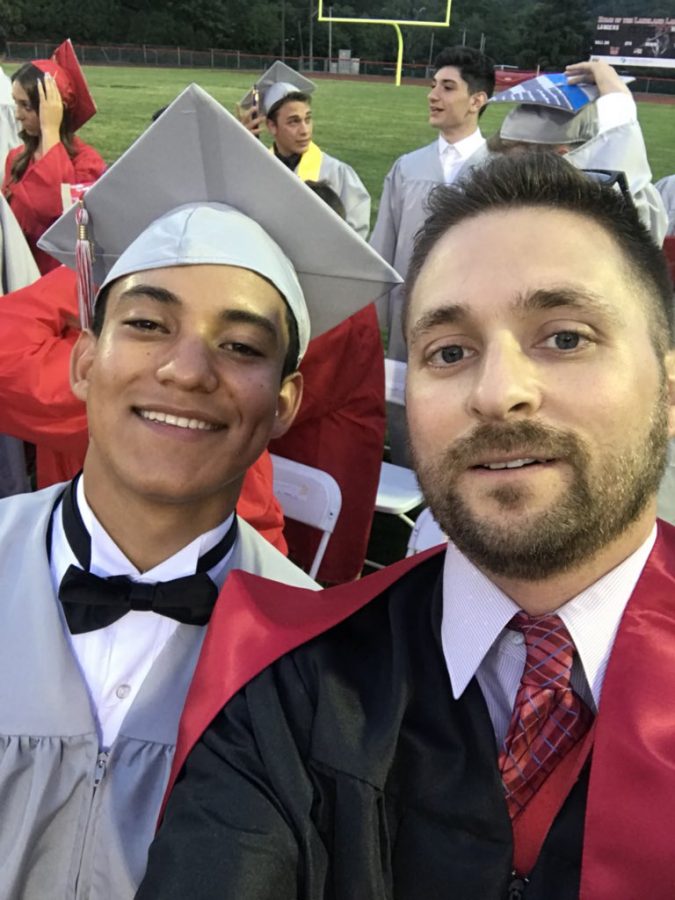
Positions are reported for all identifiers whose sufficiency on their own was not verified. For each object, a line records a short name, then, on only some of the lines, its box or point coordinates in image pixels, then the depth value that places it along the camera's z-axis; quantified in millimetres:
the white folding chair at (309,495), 2891
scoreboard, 49000
